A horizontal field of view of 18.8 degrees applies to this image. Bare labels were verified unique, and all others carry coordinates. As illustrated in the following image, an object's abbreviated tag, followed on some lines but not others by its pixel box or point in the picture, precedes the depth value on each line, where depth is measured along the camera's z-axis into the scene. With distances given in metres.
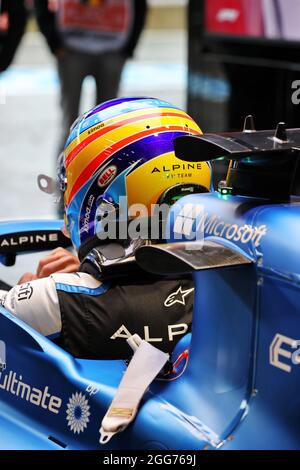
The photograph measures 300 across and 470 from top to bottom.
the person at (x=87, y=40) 5.17
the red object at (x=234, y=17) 4.88
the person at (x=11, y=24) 5.26
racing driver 1.68
